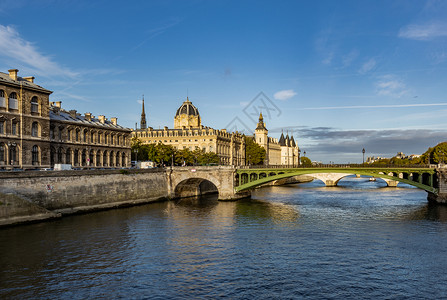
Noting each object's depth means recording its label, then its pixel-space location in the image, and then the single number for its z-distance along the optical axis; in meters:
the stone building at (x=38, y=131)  52.59
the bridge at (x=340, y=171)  63.53
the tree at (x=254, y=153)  155.50
